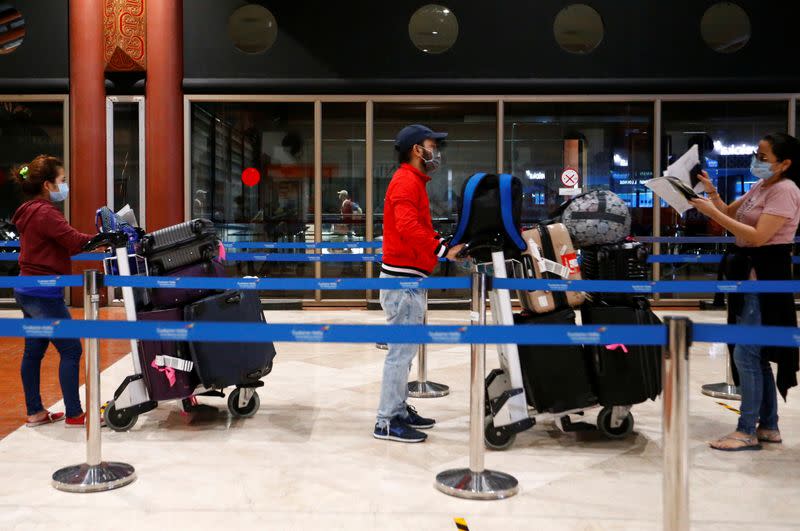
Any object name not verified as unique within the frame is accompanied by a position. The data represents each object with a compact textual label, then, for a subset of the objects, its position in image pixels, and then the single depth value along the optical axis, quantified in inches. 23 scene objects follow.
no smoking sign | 439.5
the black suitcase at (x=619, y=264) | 179.3
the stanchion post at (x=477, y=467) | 139.8
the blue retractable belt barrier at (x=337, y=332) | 116.4
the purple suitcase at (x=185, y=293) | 190.4
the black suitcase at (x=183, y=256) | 190.7
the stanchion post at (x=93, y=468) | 144.1
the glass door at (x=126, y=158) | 415.2
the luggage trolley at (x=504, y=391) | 167.6
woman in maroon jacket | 184.2
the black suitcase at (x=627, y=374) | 172.6
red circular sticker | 439.2
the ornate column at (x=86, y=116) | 401.7
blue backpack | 165.5
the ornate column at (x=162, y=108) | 405.7
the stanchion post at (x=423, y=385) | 225.6
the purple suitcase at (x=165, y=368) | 180.9
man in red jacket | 175.2
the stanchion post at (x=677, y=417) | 106.7
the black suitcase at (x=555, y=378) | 171.6
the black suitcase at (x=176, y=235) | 189.3
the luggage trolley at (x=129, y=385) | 181.9
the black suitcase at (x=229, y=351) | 181.0
